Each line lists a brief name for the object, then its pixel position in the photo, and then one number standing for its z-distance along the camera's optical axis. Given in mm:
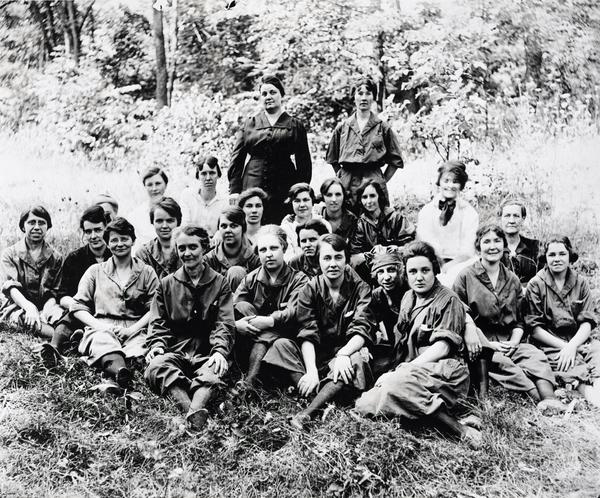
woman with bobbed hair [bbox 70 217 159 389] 3764
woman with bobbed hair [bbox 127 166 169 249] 4781
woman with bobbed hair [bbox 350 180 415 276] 4484
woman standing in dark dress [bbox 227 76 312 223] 5012
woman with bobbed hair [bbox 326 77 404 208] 5012
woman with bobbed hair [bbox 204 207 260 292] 4199
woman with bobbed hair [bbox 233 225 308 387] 3609
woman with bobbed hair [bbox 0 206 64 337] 4230
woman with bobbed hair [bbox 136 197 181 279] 4242
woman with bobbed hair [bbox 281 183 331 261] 4379
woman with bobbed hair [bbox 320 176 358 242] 4516
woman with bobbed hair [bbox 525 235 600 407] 3725
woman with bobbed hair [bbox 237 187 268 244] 4445
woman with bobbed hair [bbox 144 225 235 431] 3428
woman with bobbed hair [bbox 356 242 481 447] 3045
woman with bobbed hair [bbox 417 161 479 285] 4332
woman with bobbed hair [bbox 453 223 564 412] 3637
